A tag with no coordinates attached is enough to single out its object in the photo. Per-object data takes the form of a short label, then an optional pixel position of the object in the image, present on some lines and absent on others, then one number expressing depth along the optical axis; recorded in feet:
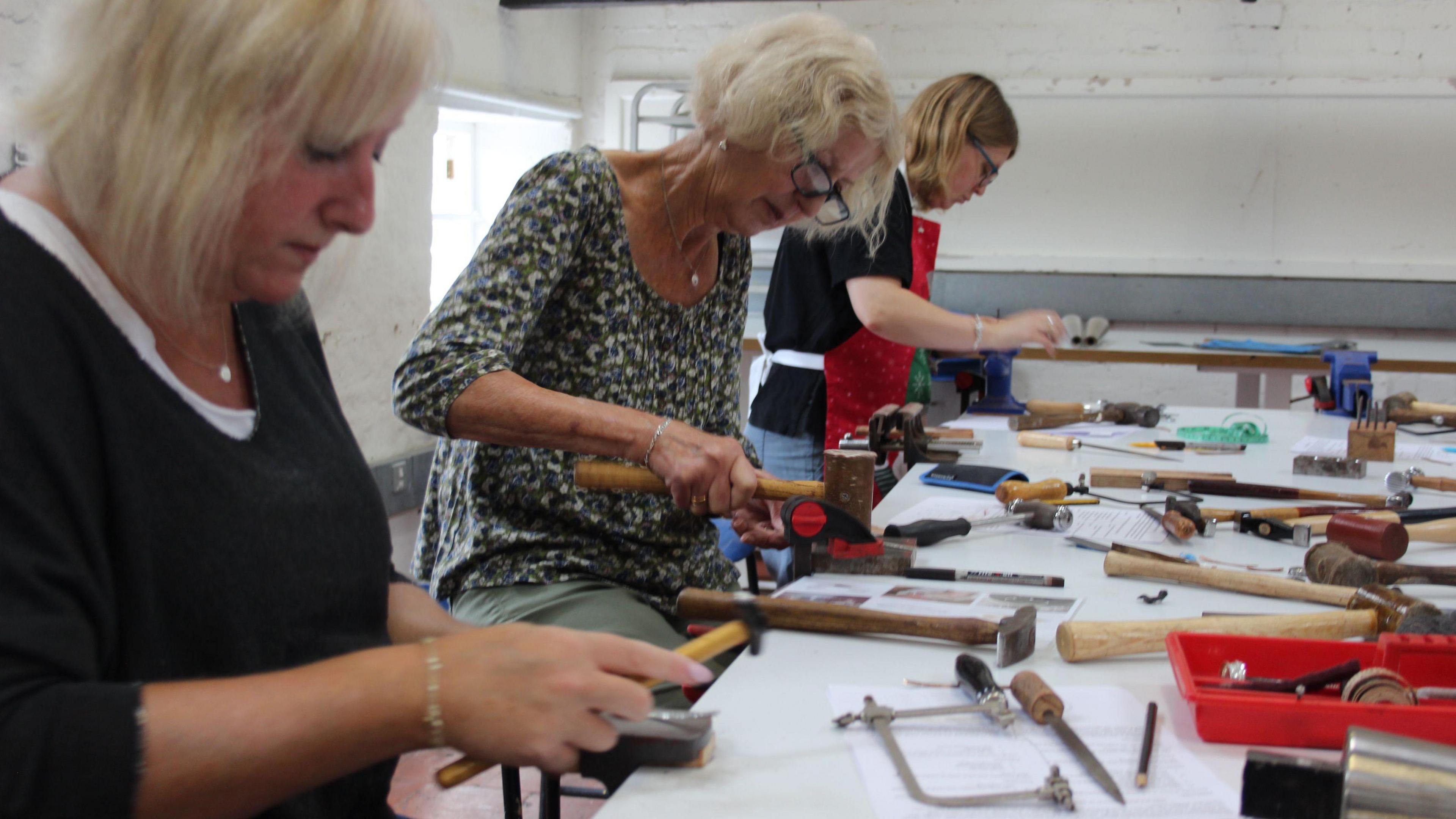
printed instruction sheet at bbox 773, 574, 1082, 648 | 4.99
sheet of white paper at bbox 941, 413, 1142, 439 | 10.33
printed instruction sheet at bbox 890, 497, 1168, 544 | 6.56
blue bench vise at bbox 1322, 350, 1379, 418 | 11.83
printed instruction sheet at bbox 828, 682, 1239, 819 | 3.18
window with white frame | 18.06
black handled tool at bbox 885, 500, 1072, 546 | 6.16
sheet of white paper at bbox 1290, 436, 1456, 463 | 9.50
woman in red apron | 9.28
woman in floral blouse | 5.15
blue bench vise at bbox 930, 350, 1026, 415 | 11.68
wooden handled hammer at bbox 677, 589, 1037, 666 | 4.24
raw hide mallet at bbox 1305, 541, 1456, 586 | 5.27
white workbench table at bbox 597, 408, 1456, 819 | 3.21
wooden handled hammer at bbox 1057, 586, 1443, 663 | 4.29
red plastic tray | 3.43
